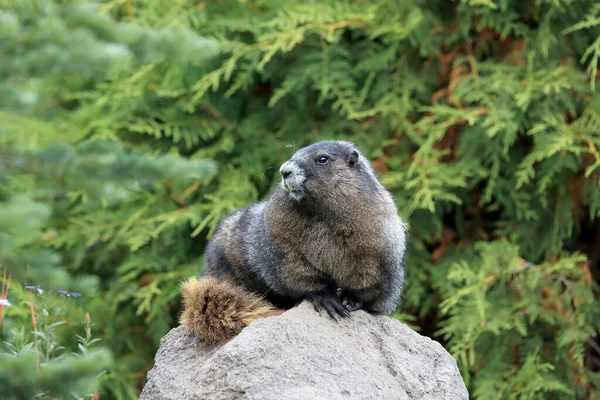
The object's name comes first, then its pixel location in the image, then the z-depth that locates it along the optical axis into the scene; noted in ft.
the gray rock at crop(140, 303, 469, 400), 21.80
